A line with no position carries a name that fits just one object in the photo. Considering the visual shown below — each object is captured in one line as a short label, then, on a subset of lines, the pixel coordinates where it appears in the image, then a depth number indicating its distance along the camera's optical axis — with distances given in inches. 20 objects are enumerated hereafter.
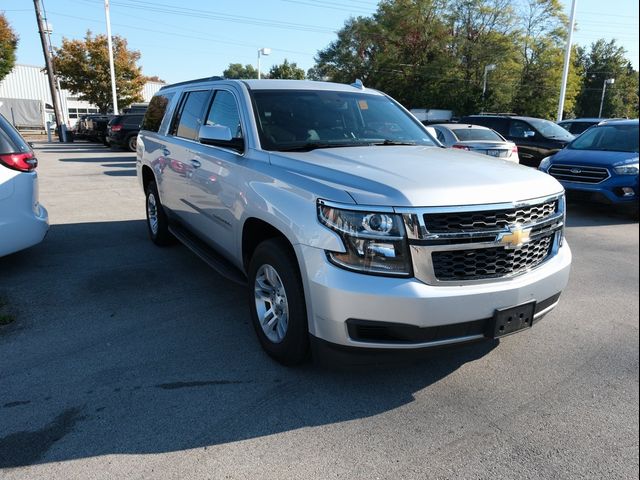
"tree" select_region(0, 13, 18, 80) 1227.0
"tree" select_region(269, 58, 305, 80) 2807.6
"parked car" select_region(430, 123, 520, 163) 426.3
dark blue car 308.8
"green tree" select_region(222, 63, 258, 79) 3848.2
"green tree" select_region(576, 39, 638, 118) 1805.4
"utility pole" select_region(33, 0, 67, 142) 1085.8
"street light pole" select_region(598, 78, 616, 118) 2007.9
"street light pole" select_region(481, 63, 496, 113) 1612.0
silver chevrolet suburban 104.7
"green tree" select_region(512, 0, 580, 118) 1620.3
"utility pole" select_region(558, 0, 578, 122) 796.0
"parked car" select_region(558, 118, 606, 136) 709.3
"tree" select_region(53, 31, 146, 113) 1512.1
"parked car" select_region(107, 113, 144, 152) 829.2
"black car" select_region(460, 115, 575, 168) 523.5
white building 1654.7
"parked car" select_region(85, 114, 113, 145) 1033.5
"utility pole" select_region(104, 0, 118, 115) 1147.0
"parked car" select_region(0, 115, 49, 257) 192.9
